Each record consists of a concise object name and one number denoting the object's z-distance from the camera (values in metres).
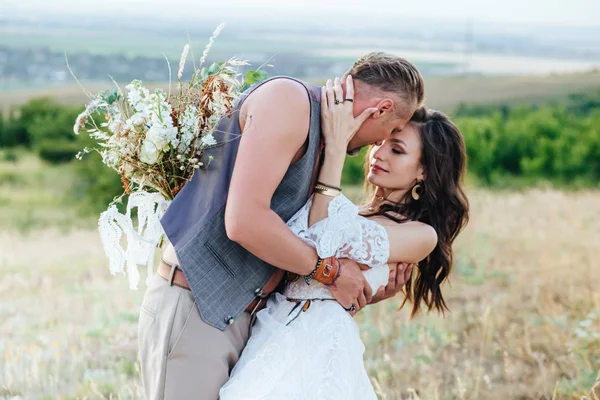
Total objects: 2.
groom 3.24
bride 3.51
